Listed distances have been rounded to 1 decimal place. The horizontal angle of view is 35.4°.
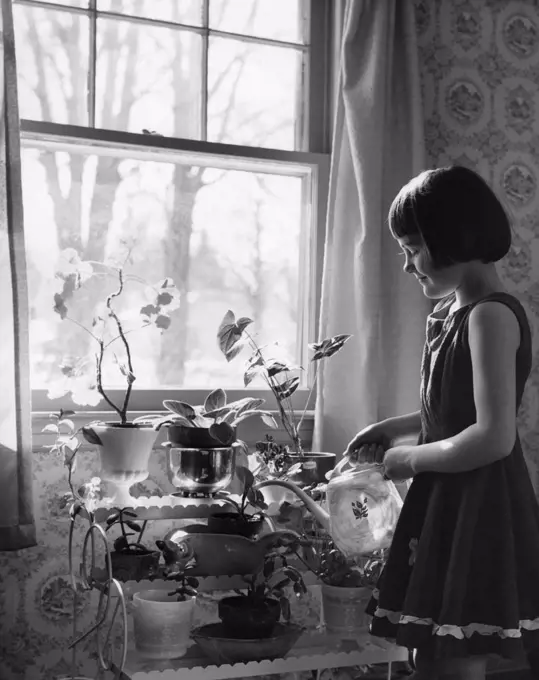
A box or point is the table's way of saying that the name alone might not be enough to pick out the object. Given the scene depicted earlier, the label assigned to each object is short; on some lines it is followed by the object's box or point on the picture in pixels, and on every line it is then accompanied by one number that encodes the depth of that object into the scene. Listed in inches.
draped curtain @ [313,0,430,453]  89.8
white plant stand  65.1
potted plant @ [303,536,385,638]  72.9
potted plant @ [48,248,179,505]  73.9
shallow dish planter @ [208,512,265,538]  72.0
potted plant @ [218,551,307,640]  67.9
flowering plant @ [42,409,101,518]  72.0
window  90.0
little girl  53.1
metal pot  72.9
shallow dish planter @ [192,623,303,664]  66.7
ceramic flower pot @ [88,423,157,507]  73.7
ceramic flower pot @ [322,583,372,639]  72.9
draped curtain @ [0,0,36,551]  74.6
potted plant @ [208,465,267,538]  70.5
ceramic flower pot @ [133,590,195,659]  68.1
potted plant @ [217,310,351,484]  77.7
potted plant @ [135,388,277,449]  72.0
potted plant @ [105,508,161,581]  68.6
